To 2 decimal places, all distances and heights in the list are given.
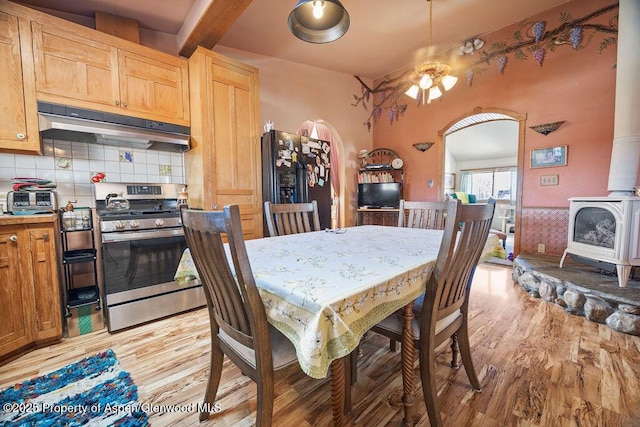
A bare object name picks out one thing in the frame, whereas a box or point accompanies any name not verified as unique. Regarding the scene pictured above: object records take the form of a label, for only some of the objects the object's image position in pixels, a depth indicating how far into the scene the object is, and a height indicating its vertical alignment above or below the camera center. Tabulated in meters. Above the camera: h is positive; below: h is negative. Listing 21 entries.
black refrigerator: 2.95 +0.32
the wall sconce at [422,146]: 4.33 +0.86
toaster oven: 1.87 -0.03
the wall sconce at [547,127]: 3.20 +0.86
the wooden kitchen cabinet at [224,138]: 2.46 +0.60
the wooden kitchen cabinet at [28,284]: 1.63 -0.57
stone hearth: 1.94 -0.83
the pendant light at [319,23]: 1.50 +1.04
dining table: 0.69 -0.29
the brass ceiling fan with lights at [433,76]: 2.47 +1.19
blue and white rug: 1.20 -1.03
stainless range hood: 1.91 +0.57
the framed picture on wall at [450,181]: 8.48 +0.51
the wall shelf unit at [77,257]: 1.97 -0.46
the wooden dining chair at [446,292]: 0.97 -0.41
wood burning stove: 2.16 -0.33
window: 7.95 +0.44
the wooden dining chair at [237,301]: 0.78 -0.36
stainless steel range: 1.98 -0.50
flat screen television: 4.45 +0.04
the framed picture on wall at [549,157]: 3.18 +0.49
